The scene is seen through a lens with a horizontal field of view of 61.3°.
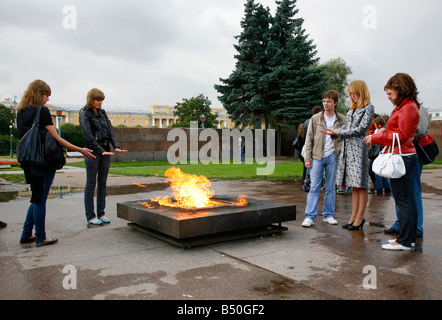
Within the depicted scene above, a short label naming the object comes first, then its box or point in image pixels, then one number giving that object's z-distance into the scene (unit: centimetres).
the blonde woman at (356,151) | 492
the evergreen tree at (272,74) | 2836
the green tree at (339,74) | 4129
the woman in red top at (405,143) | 396
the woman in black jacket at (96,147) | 530
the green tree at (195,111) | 7269
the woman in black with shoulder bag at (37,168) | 414
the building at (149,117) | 11894
